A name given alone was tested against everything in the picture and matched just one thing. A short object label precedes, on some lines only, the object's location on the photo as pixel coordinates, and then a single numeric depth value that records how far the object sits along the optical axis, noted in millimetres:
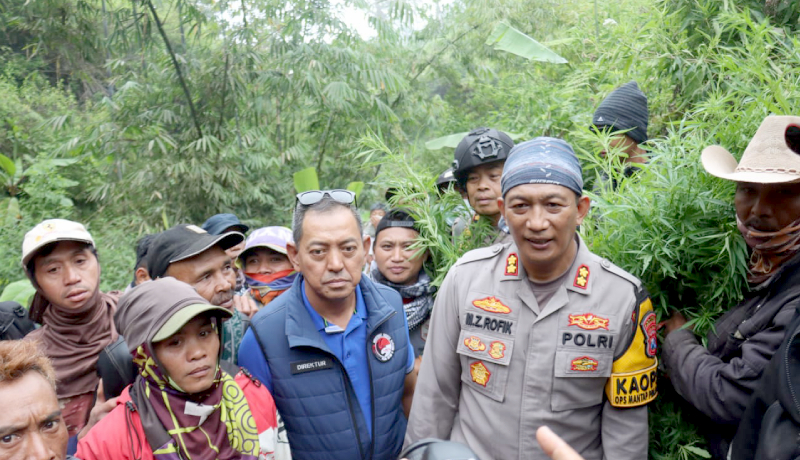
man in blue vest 2510
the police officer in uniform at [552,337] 2203
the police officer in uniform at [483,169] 3385
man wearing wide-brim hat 2020
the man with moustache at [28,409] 1815
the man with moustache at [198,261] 2982
